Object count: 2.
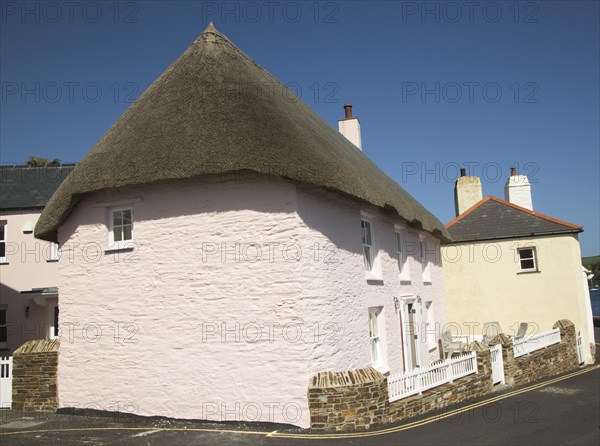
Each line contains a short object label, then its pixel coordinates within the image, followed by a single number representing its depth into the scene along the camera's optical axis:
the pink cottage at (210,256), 10.05
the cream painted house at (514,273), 19.73
